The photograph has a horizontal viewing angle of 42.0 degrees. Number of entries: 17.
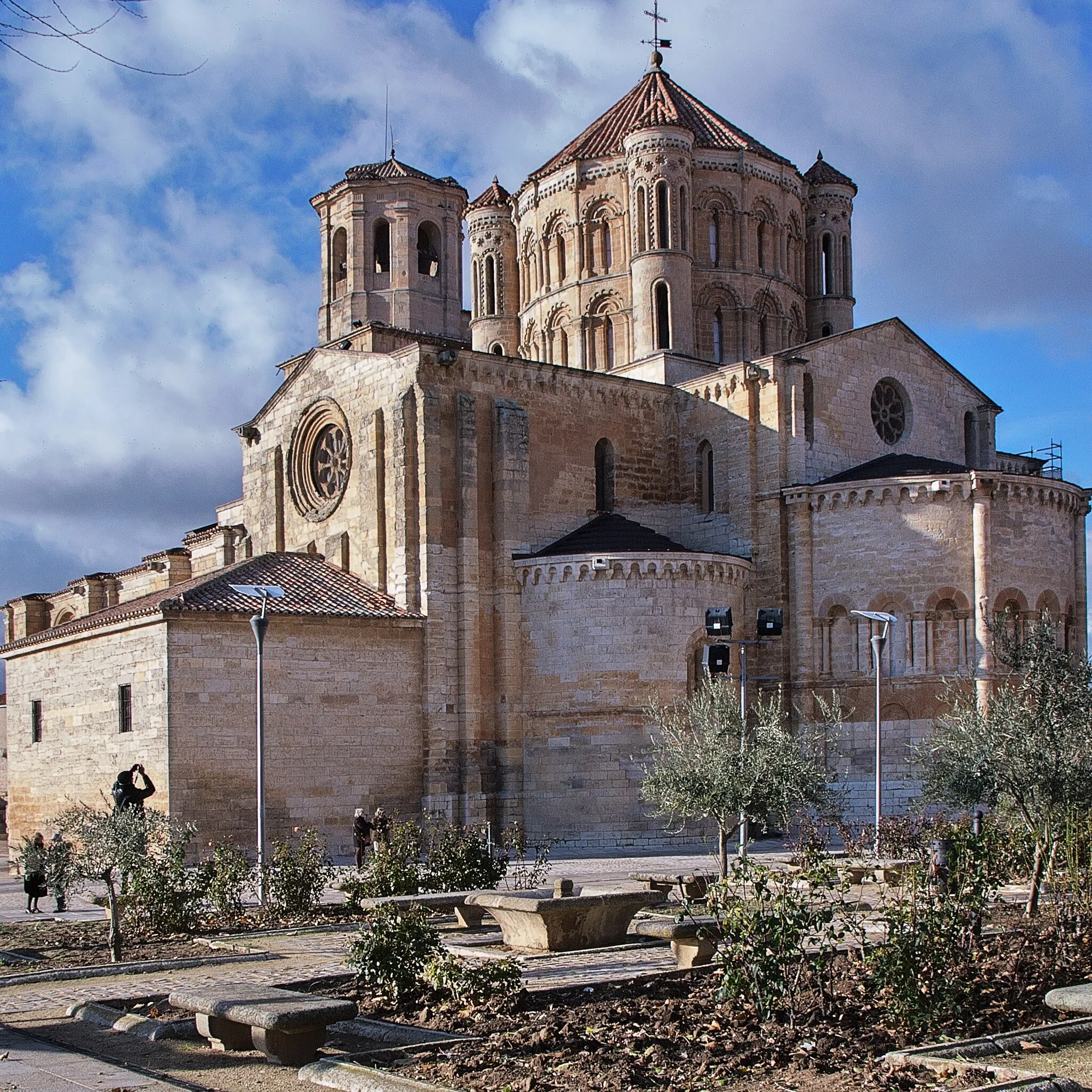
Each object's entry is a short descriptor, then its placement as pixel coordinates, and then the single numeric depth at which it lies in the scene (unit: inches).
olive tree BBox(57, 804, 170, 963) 657.6
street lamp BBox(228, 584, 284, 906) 809.5
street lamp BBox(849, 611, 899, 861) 979.9
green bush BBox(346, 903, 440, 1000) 452.1
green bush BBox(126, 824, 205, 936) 657.0
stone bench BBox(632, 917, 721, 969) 502.3
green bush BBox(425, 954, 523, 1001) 434.6
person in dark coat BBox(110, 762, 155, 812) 809.5
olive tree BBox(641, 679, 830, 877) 784.3
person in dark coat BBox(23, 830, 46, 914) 795.4
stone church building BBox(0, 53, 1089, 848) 1143.6
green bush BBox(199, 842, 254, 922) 679.7
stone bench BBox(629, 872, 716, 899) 665.6
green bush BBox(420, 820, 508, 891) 721.6
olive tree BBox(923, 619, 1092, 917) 675.4
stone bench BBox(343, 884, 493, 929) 593.6
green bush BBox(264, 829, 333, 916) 690.8
